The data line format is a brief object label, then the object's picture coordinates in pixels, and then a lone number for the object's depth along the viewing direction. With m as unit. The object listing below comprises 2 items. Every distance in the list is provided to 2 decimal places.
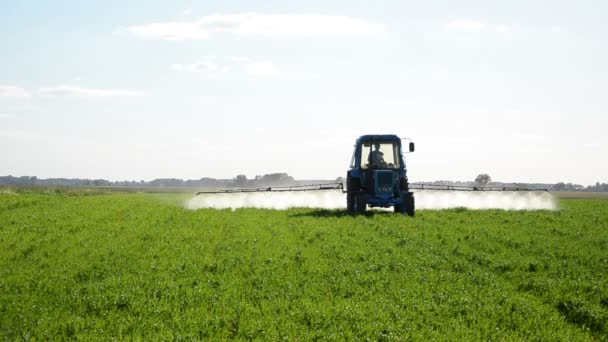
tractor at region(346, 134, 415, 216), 27.44
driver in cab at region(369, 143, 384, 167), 28.30
